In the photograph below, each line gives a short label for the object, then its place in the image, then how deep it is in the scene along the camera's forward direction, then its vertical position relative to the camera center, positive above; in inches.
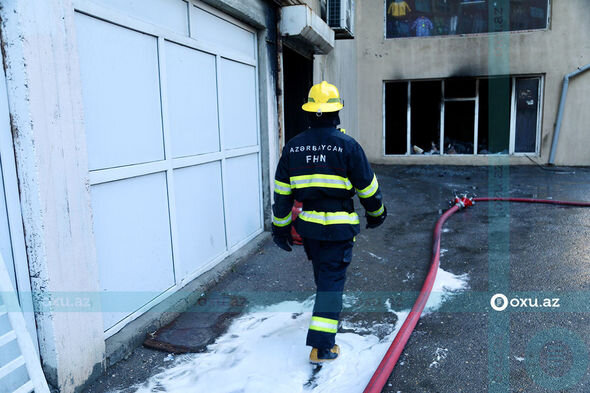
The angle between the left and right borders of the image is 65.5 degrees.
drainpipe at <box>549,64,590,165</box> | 506.3 +8.0
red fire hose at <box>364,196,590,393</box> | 103.7 -57.7
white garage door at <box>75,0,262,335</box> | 122.0 -4.5
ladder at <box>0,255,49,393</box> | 86.4 -38.4
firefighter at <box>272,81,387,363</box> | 119.7 -18.9
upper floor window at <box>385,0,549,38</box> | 521.3 +116.6
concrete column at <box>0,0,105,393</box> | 93.3 -10.5
